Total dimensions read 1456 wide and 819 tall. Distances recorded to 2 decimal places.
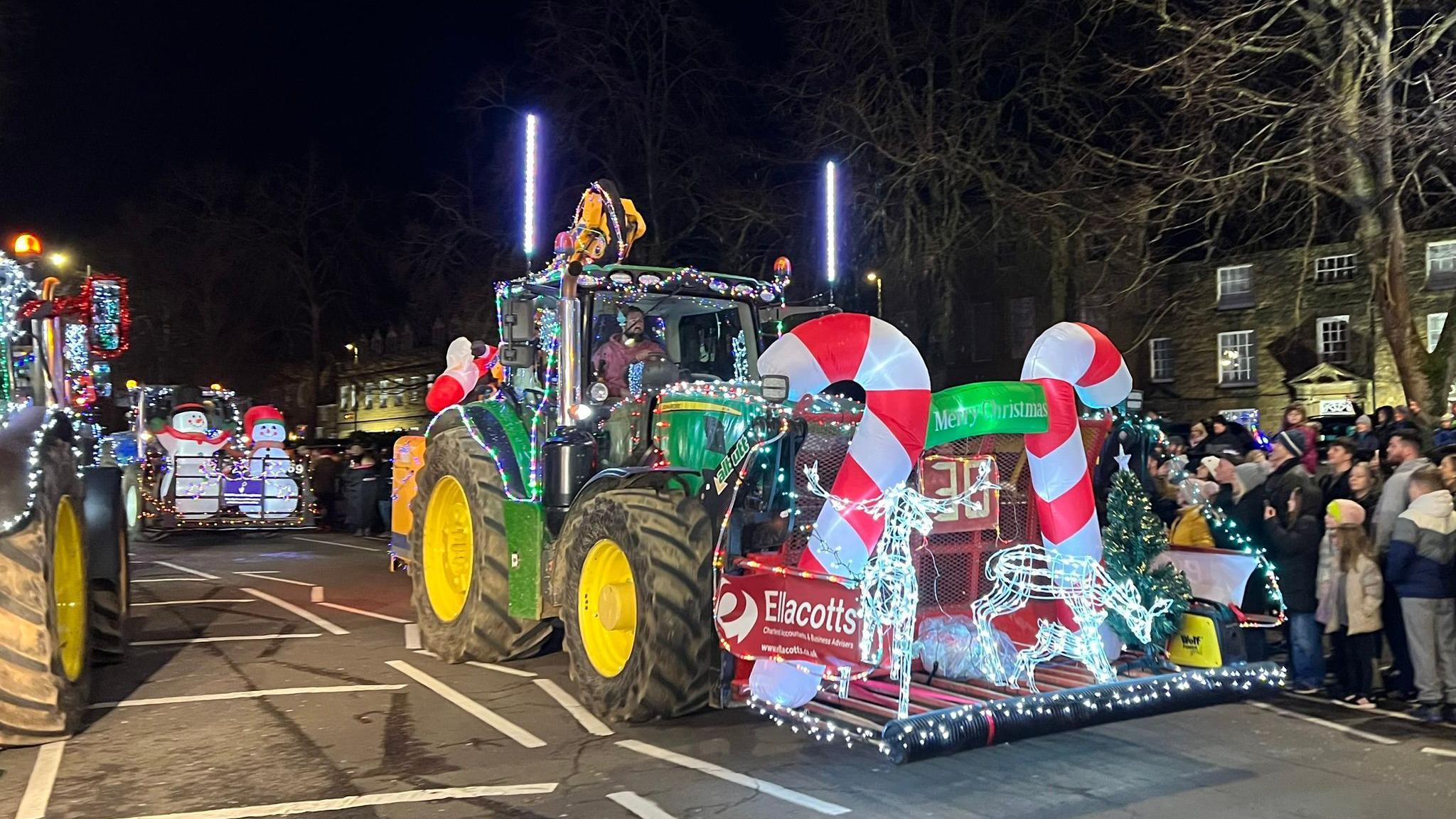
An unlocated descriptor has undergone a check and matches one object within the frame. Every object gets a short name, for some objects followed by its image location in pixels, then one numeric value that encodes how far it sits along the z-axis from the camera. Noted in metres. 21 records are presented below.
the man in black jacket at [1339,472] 8.72
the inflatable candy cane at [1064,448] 6.54
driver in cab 8.35
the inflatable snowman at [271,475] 20.95
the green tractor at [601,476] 6.69
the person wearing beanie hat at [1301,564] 8.18
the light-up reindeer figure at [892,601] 5.64
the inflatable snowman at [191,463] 20.31
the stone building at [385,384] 57.38
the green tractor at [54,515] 6.39
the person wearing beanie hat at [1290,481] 8.26
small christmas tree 6.70
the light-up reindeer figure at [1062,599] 6.31
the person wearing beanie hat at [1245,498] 8.72
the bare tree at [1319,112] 12.88
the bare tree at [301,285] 42.66
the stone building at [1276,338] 30.02
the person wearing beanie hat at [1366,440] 10.94
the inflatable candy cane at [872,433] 6.09
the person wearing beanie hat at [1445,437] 11.00
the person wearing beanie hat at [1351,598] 7.83
